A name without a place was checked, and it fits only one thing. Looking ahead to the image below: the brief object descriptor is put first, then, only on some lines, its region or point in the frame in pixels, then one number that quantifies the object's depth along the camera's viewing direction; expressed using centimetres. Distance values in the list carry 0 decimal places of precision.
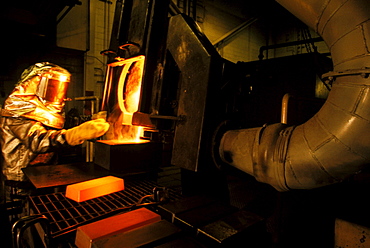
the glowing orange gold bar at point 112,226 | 126
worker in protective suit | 311
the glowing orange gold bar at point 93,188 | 193
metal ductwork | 124
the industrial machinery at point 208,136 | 135
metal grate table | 157
